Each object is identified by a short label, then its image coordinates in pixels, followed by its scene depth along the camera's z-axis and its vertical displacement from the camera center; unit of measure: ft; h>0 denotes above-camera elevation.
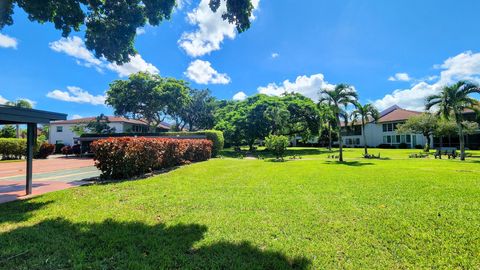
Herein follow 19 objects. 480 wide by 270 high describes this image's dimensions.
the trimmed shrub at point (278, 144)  68.80 -0.83
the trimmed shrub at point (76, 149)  103.40 -2.36
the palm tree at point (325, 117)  107.01 +10.46
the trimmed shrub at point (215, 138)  83.41 +1.35
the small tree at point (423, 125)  93.09 +5.83
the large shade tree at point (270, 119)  101.71 +9.41
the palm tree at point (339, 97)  63.16 +11.38
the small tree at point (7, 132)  103.60 +5.21
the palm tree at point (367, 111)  82.79 +9.74
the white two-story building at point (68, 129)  140.87 +8.56
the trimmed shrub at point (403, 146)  134.31 -3.43
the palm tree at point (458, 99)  62.44 +10.28
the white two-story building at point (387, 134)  134.82 +4.00
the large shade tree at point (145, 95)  115.85 +22.80
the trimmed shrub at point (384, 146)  142.01 -3.52
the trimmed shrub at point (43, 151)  84.89 -2.49
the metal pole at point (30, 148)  24.32 -0.40
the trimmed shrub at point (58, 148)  122.01 -2.18
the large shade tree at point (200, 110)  161.68 +21.23
